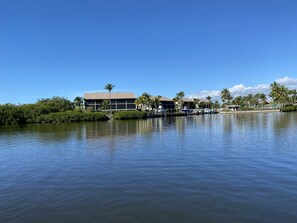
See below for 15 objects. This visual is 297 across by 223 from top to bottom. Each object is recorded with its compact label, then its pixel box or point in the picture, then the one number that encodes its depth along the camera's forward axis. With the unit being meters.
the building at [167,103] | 174.49
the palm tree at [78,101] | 169.69
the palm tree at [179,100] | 174.38
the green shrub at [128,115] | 117.56
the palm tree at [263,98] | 192.25
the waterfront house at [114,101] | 153.88
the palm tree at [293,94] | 157.75
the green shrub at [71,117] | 115.00
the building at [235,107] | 196.04
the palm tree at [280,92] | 149.62
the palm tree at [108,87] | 136.62
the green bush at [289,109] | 132.70
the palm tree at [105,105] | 146.25
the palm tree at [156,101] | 153.57
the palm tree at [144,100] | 141.25
